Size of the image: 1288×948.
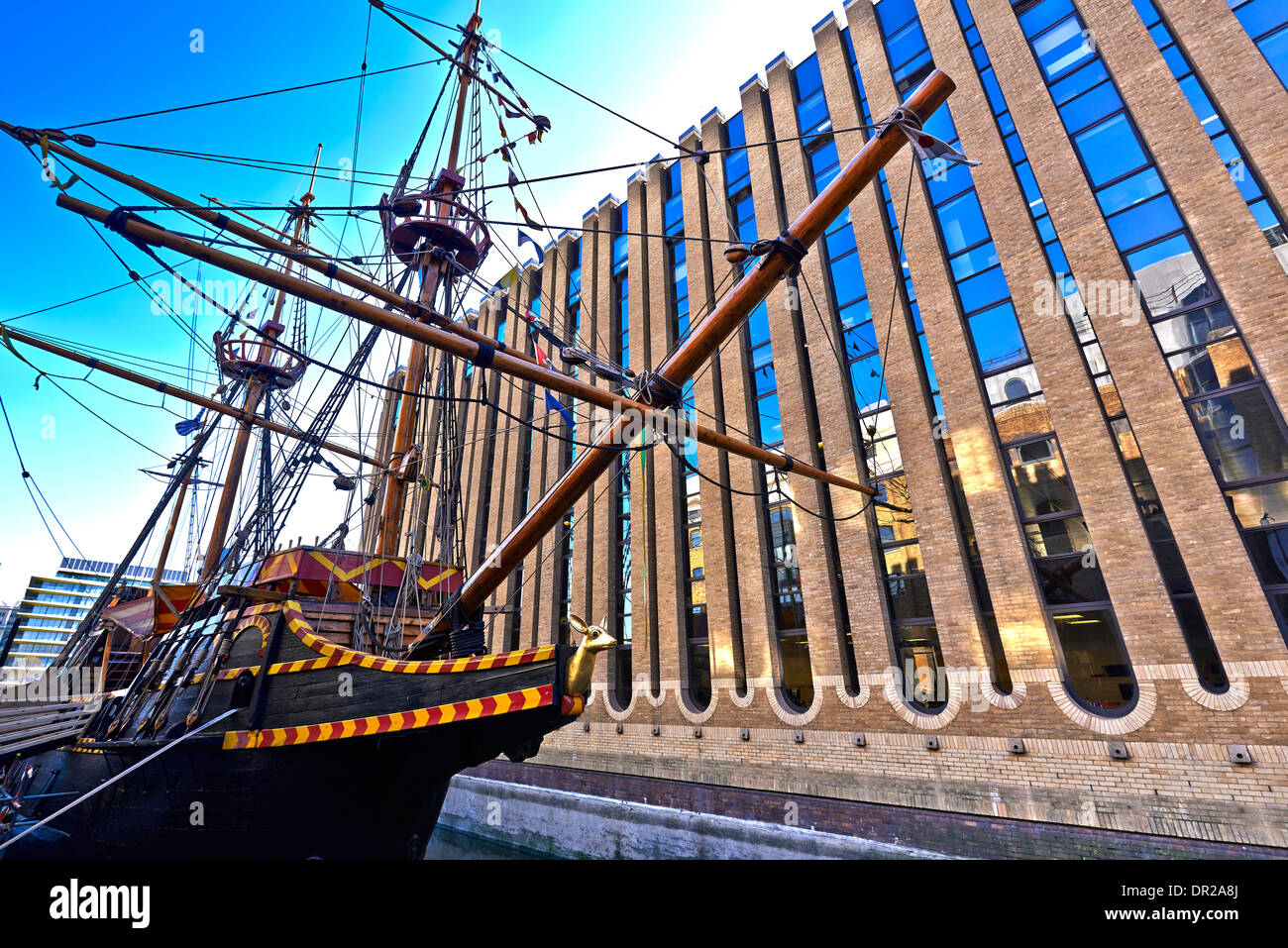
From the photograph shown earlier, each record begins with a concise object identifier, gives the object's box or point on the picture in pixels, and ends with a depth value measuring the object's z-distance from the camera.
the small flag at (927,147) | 8.17
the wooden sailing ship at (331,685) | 7.23
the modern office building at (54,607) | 96.50
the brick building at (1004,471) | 9.30
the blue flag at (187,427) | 24.08
